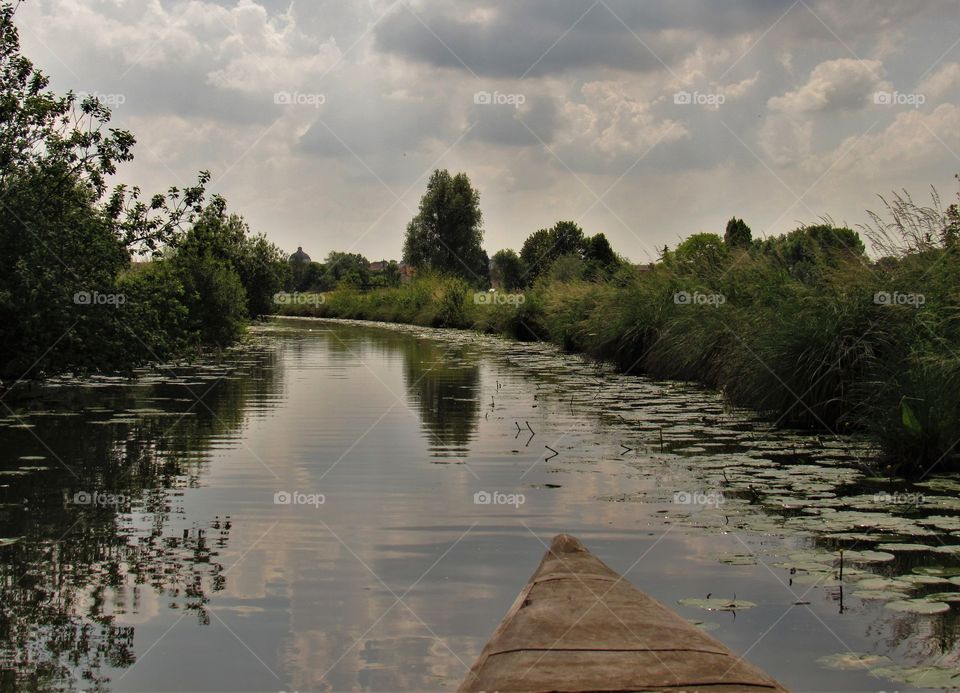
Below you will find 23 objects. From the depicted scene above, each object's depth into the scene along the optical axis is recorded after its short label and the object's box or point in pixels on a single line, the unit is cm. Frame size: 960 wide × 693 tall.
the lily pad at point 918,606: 556
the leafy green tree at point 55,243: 1480
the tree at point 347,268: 8801
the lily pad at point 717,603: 575
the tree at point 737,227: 7345
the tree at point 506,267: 10318
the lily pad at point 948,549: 688
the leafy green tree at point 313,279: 11125
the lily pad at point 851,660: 489
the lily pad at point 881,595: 586
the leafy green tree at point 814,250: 1418
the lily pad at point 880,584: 606
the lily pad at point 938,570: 632
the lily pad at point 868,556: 672
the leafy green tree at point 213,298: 2984
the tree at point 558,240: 8988
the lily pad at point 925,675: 458
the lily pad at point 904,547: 695
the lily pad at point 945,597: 577
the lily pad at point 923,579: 615
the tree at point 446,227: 7600
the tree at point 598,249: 8362
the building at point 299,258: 11732
